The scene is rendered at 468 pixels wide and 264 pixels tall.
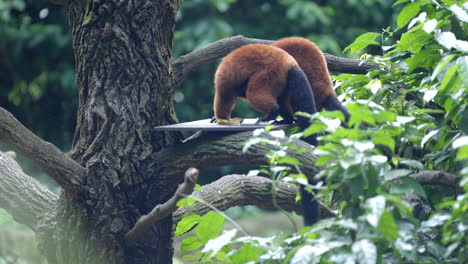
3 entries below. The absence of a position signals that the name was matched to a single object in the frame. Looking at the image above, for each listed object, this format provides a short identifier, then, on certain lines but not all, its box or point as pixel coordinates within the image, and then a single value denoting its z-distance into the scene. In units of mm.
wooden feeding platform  21647
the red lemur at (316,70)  22097
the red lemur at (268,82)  21820
